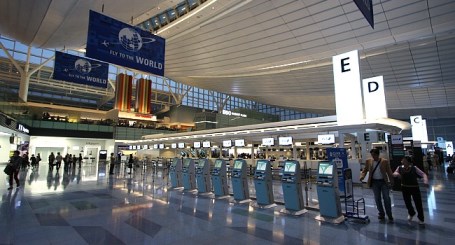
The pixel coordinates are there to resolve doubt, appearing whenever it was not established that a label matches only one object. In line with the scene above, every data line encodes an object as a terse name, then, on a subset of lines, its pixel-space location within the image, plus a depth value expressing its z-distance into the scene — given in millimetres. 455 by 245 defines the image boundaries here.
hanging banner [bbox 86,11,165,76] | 6348
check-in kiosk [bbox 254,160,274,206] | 6642
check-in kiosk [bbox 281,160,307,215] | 5984
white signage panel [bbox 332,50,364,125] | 10383
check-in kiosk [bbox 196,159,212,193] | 8562
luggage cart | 5257
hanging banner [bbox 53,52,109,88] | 10211
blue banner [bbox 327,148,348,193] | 7926
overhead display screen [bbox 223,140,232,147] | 19906
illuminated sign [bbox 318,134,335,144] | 13875
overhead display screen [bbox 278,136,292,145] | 16125
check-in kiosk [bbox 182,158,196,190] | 9211
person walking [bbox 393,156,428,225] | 5227
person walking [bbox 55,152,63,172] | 18441
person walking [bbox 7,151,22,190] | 9109
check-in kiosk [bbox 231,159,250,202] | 7285
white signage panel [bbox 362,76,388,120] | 11383
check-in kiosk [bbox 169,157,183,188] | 10000
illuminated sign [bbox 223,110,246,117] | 29772
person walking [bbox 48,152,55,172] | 18978
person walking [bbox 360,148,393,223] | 5355
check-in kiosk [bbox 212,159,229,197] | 7953
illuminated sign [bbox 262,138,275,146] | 17234
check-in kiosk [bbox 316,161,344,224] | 5375
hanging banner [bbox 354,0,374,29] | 4021
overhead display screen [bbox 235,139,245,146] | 19250
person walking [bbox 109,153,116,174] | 15602
